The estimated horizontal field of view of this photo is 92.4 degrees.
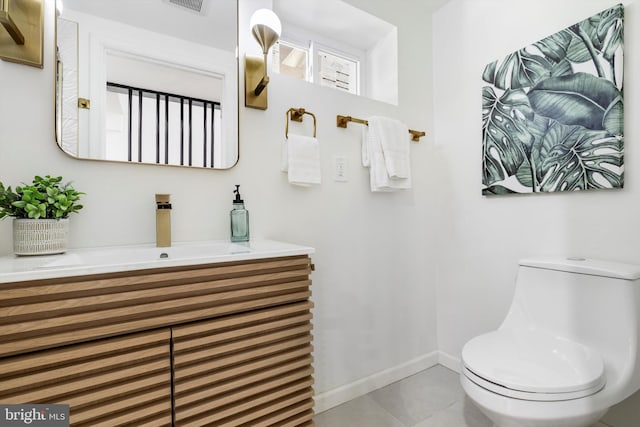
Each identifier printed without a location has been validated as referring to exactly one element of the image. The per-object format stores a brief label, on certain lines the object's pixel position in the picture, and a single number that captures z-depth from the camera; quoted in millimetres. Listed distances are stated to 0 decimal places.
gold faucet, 1137
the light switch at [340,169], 1641
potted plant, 895
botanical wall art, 1275
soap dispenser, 1282
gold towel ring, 1460
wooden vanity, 696
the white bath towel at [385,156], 1663
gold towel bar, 1629
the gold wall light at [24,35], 970
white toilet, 923
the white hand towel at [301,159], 1396
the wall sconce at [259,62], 1299
